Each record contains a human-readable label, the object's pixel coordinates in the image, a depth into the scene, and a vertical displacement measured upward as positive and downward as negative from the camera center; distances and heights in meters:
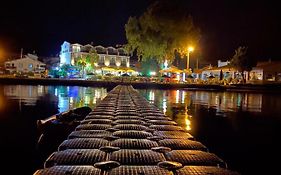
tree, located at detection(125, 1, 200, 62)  24.16 +6.44
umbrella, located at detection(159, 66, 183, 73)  27.59 +1.87
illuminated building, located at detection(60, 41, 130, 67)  48.51 +7.00
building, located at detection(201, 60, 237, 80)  31.52 +2.31
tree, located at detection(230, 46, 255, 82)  31.69 +3.48
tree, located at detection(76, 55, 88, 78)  43.16 +4.18
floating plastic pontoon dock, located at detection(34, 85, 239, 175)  2.50 -1.00
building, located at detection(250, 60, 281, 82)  33.53 +2.29
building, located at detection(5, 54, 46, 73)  44.79 +3.87
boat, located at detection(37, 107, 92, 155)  5.55 -1.37
